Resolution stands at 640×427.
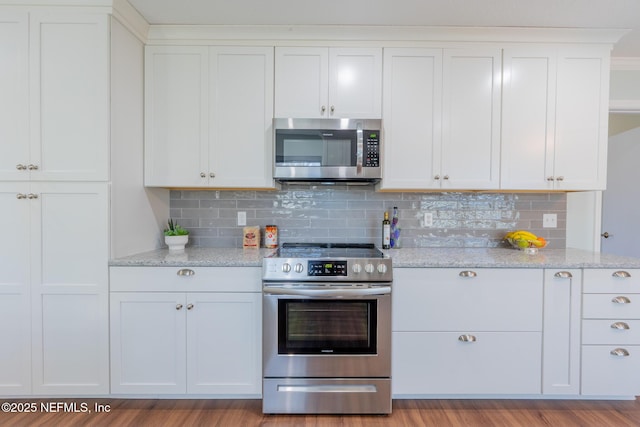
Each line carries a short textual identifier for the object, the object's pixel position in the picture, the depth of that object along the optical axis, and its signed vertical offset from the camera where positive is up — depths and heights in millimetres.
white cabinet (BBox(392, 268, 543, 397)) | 1932 -707
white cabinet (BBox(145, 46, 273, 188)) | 2215 +605
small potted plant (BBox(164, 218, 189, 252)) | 2264 -226
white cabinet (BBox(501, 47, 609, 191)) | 2219 +618
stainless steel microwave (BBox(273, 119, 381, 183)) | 2154 +381
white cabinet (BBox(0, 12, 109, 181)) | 1865 +614
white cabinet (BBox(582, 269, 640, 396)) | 1918 -719
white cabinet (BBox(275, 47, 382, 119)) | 2213 +837
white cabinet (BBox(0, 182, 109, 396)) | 1871 -475
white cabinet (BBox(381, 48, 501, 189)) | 2213 +606
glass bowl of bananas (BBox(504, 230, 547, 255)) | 2332 -234
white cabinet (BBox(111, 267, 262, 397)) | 1917 -738
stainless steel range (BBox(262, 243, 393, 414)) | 1859 -731
